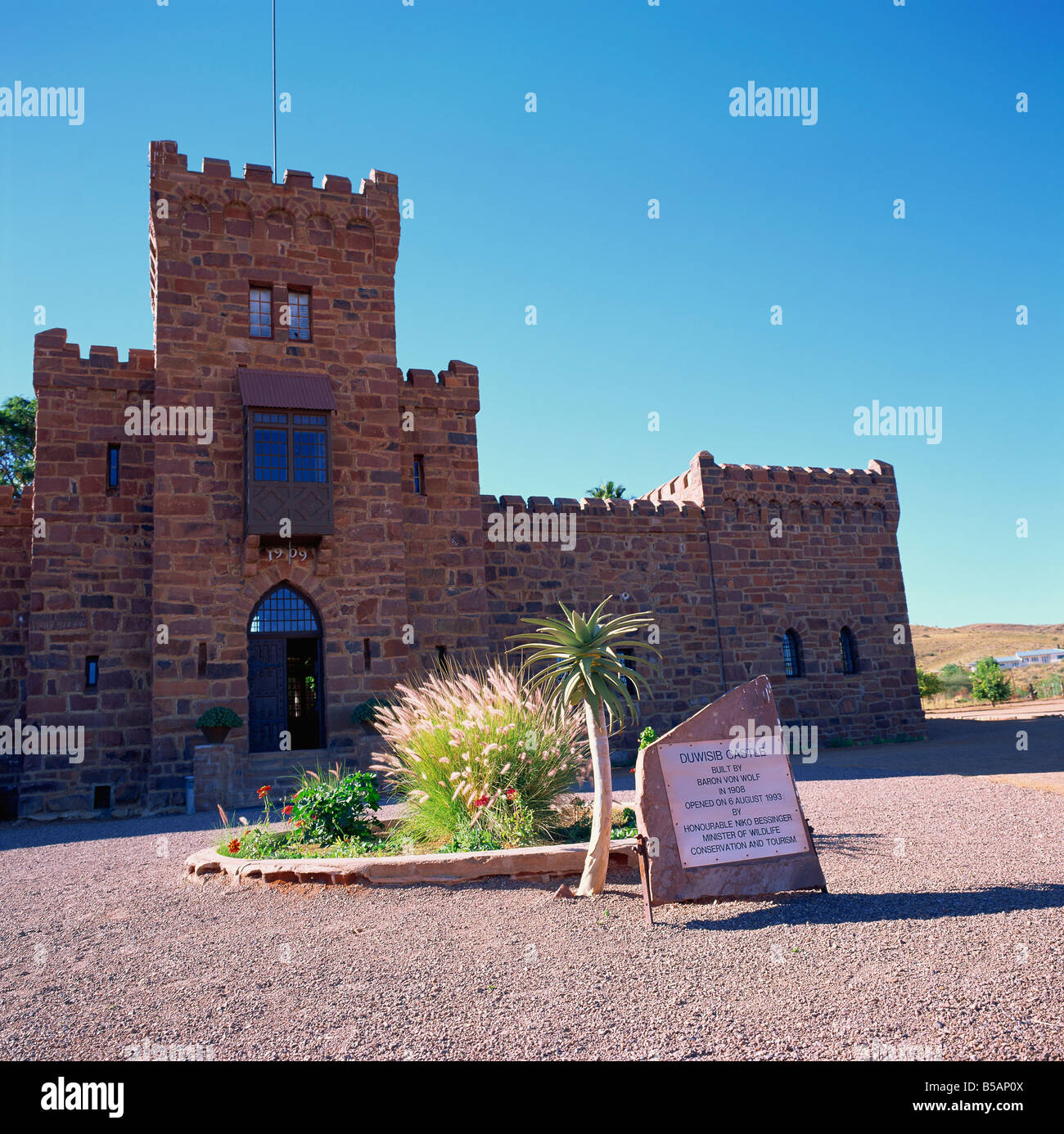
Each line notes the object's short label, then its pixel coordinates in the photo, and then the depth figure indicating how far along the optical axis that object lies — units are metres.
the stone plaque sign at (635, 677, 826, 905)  6.01
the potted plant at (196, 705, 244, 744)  14.09
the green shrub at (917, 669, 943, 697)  31.58
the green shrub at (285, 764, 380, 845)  8.50
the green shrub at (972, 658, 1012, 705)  31.89
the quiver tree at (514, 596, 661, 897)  6.30
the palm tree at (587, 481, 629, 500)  31.53
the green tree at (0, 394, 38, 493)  28.92
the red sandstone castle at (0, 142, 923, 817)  14.88
